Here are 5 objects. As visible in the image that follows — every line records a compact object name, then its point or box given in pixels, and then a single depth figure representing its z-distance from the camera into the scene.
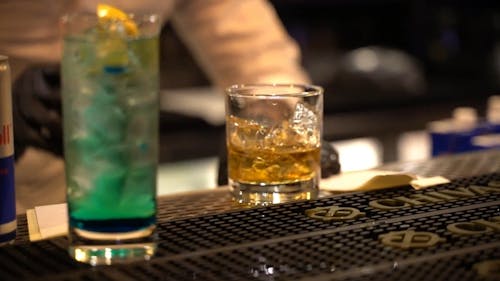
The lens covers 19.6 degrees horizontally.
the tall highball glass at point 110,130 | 0.97
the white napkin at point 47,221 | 1.06
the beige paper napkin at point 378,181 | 1.18
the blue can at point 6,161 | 1.02
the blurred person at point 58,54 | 1.59
